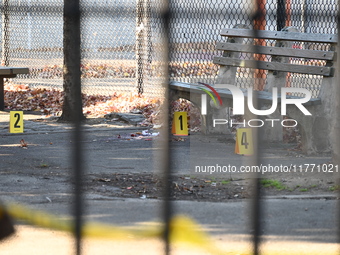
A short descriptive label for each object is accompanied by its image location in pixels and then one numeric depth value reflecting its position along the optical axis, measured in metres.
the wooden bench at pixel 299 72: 12.34
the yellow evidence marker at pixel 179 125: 14.21
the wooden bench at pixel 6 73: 19.34
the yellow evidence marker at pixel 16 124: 15.10
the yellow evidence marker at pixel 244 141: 11.17
